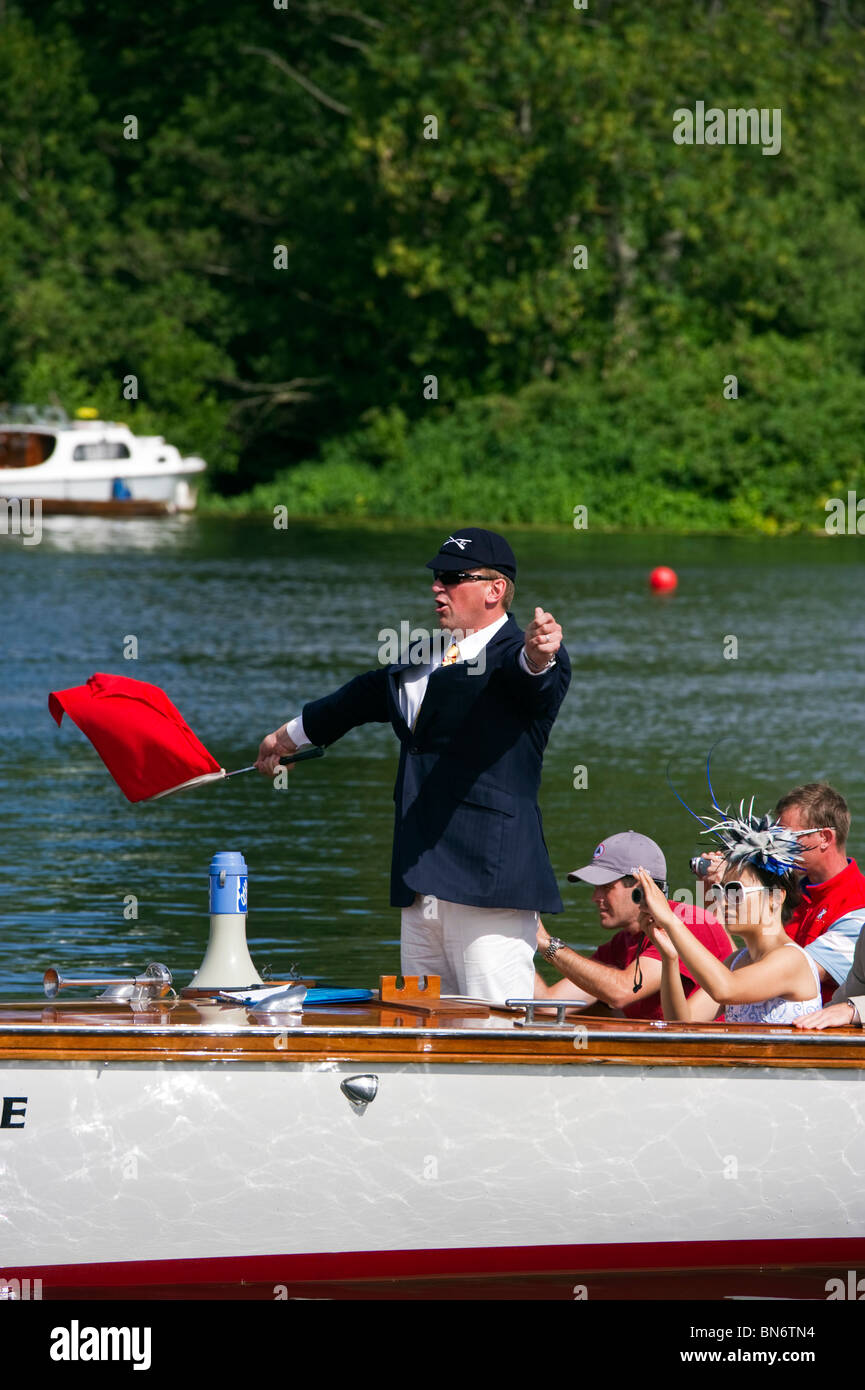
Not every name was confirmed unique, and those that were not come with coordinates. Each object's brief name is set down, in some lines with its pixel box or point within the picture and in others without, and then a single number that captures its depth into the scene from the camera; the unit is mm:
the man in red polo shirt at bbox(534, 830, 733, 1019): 12102
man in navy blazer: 11187
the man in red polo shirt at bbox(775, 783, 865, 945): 12914
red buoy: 47187
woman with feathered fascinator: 11648
